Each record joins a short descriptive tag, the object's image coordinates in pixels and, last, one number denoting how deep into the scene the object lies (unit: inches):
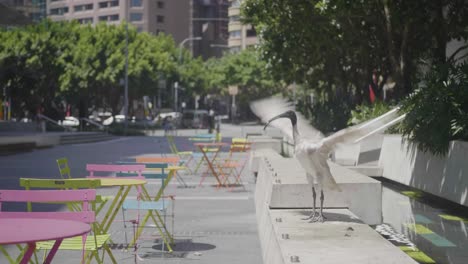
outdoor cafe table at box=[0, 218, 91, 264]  208.8
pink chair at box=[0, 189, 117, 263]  266.4
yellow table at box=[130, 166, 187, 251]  406.1
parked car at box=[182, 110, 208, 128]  3036.4
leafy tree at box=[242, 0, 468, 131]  692.1
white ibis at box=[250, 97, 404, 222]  305.4
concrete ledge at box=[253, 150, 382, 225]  371.6
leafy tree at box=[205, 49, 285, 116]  3518.7
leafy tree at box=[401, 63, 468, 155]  392.2
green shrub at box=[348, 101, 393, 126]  629.9
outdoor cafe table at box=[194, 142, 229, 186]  729.0
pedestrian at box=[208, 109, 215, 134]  2327.1
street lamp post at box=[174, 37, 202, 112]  3607.3
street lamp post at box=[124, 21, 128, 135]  2198.2
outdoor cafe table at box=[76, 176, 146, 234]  344.8
